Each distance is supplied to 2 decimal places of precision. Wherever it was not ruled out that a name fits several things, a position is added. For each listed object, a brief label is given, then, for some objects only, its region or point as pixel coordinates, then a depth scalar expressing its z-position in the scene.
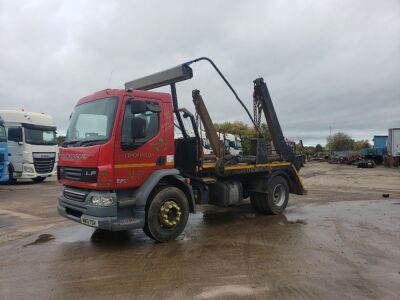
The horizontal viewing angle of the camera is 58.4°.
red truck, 5.76
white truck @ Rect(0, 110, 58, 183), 15.88
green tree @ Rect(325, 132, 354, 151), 80.31
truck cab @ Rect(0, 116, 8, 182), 12.70
